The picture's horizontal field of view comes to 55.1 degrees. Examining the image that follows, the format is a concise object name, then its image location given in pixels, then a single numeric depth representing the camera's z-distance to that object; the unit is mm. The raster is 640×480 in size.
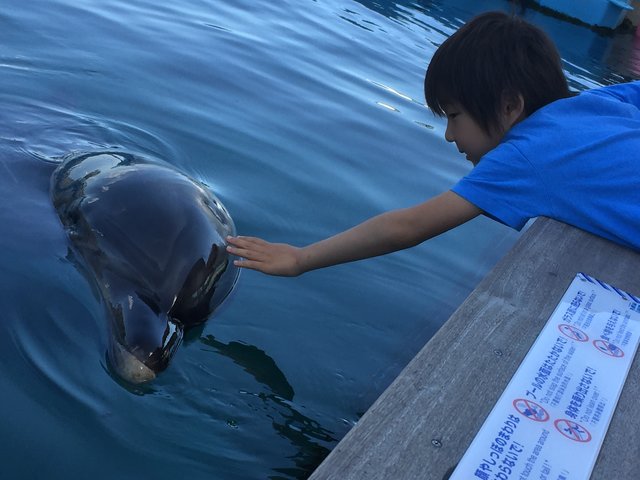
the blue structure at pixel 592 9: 5846
